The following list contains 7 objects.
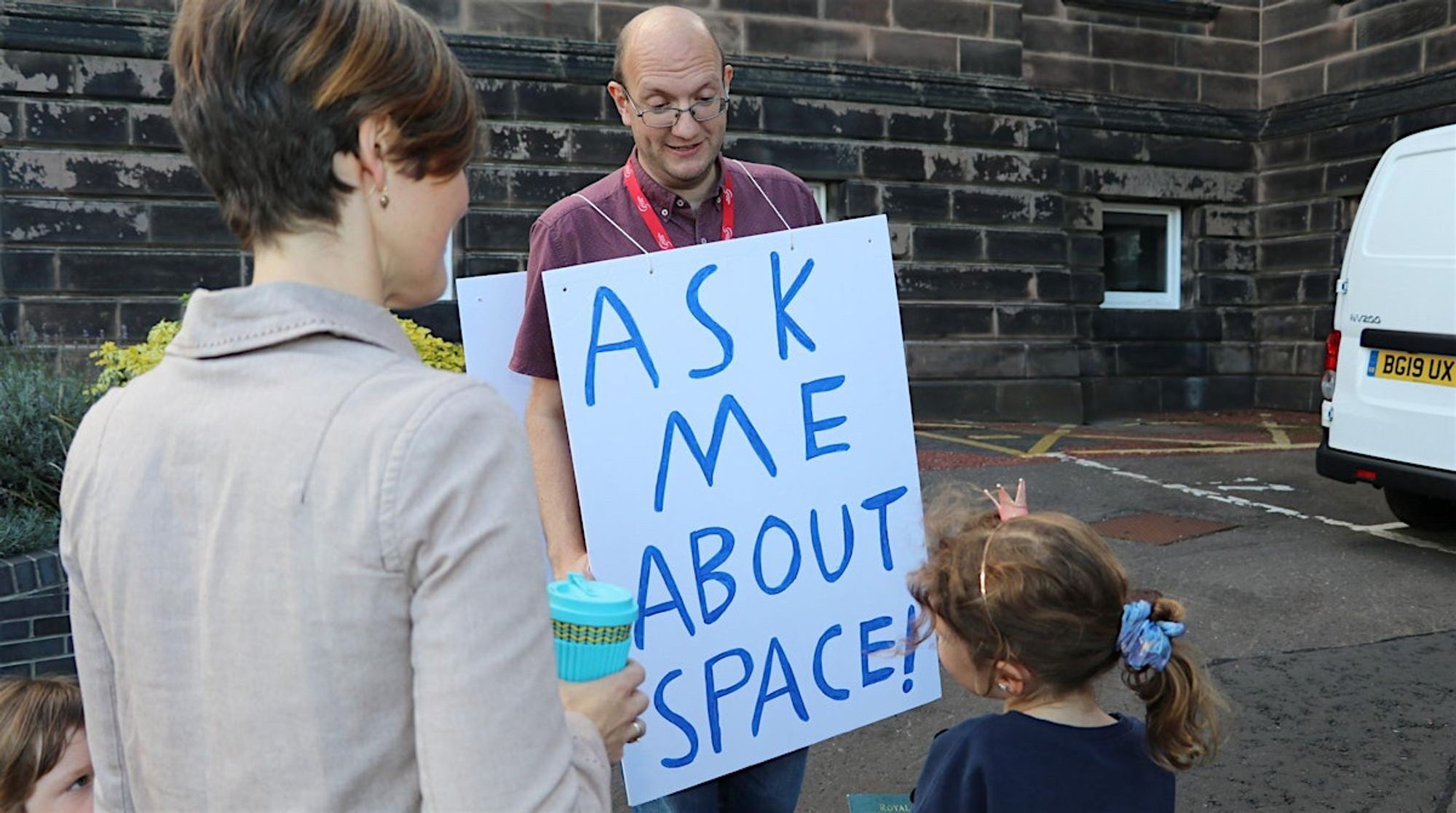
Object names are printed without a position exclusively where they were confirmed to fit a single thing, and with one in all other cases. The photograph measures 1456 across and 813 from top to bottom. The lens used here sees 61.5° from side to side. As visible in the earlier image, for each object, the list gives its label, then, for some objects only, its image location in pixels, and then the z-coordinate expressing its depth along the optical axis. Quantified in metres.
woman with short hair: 0.97
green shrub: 4.05
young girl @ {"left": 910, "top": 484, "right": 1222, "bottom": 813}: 1.74
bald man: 2.17
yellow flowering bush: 4.25
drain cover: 6.38
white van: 5.75
